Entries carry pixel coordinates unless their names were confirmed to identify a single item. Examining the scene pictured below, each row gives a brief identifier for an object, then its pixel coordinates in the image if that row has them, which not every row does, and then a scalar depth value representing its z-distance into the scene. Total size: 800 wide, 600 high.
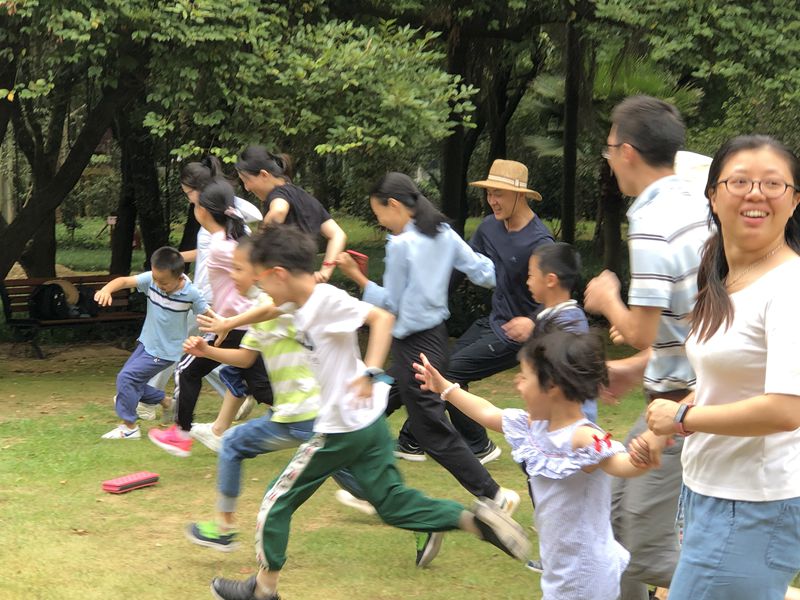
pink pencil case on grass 6.35
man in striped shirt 3.35
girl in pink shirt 6.48
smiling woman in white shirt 2.55
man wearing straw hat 6.18
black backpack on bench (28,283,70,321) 12.69
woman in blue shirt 5.50
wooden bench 12.60
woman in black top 6.95
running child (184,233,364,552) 4.87
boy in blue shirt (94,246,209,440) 7.63
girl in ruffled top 3.37
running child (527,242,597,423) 4.97
